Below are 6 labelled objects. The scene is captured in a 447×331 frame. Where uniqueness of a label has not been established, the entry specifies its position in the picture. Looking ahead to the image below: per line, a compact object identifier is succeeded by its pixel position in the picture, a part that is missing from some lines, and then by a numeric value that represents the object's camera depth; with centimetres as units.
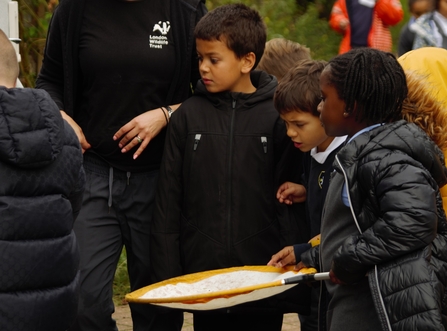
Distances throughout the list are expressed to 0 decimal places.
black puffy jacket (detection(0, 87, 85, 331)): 651
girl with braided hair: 595
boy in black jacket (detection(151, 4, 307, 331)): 837
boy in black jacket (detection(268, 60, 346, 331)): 800
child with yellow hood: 686
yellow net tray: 700
